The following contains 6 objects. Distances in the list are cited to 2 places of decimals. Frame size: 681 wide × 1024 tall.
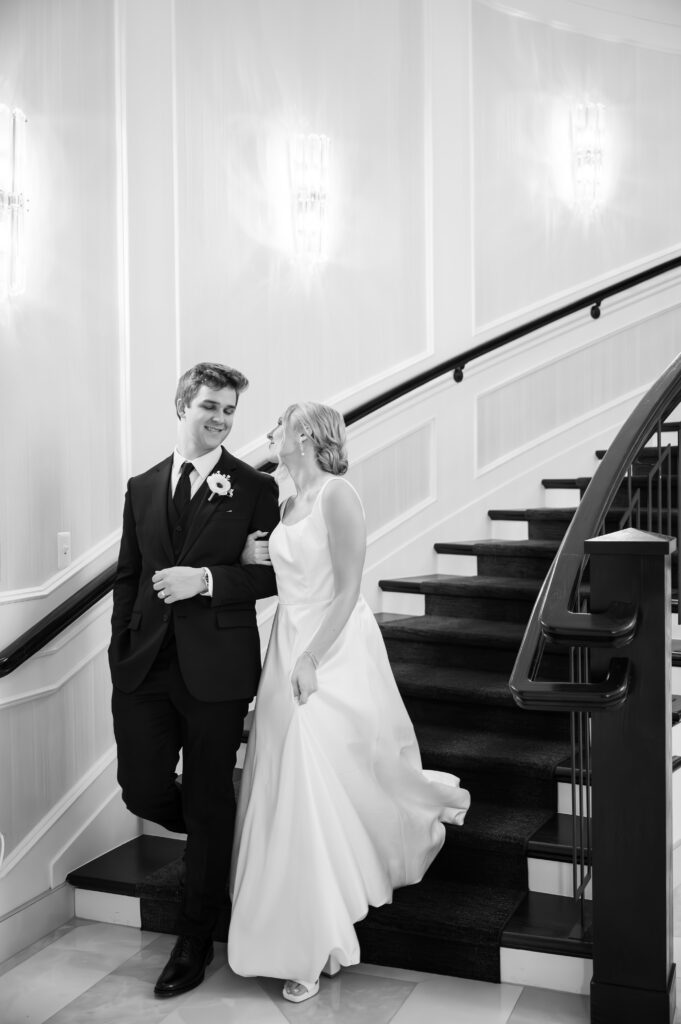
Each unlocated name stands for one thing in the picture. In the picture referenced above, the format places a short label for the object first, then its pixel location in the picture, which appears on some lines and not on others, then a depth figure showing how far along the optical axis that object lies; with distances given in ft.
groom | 9.77
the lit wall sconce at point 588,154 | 18.85
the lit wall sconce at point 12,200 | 10.38
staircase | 9.59
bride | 9.37
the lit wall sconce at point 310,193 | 15.12
